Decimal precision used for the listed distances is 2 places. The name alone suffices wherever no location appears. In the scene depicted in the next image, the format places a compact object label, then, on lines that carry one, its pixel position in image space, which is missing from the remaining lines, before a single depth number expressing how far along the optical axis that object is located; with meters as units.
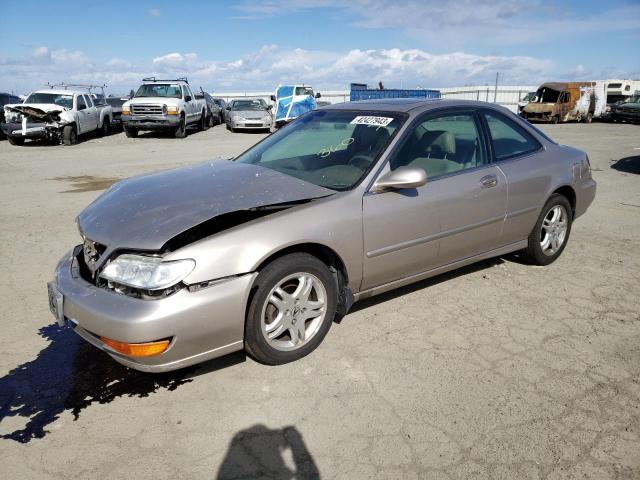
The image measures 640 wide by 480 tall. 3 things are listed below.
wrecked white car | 16.23
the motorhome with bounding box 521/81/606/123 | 27.97
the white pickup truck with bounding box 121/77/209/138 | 18.19
